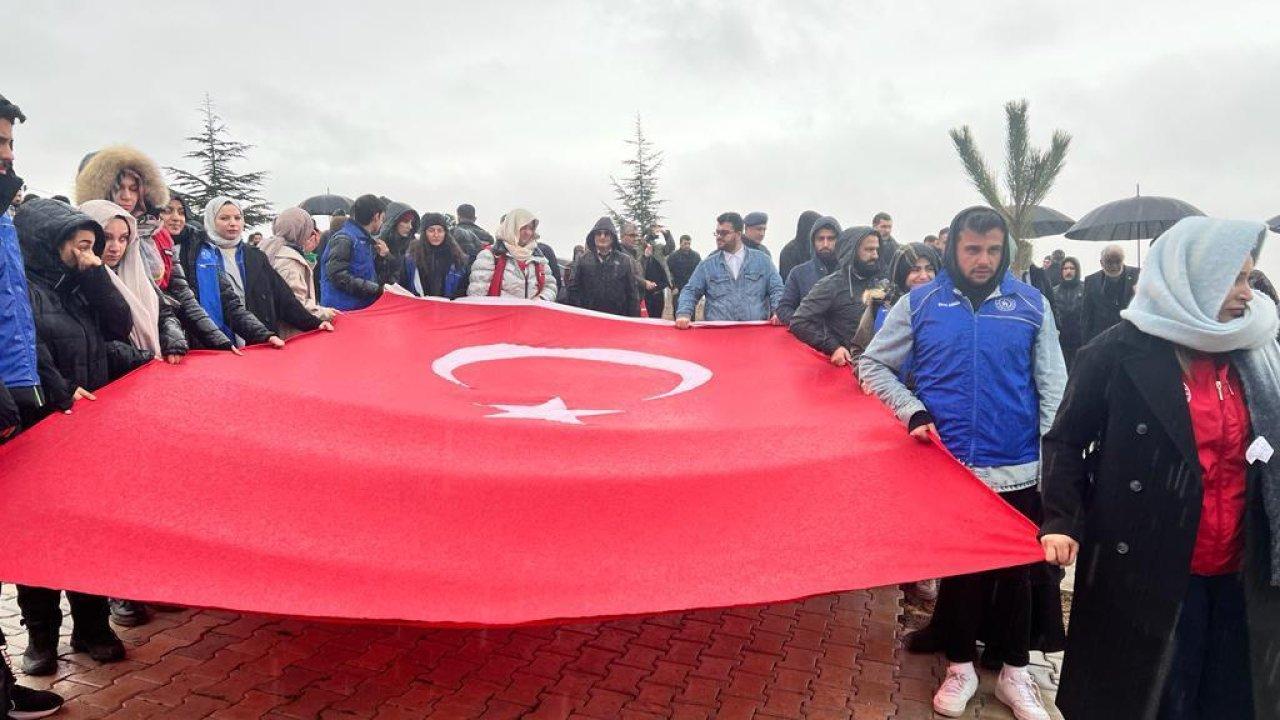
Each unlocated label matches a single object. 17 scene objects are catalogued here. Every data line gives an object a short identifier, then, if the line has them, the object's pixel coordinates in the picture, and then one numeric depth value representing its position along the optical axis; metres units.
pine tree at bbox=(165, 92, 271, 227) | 32.69
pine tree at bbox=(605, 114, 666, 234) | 37.22
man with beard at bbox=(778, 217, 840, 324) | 5.94
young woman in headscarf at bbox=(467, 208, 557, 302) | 6.75
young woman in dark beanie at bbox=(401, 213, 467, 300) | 7.02
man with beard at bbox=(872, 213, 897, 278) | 7.55
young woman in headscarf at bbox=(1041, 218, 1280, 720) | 2.38
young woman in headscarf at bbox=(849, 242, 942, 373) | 4.47
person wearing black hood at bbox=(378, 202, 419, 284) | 7.28
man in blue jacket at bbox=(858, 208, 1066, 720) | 3.36
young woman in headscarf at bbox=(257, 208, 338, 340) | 6.05
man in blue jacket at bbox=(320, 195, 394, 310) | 6.23
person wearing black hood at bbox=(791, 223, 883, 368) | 4.86
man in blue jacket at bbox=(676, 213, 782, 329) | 6.64
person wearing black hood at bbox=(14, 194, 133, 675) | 3.47
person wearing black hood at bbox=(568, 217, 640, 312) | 7.68
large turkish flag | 2.66
